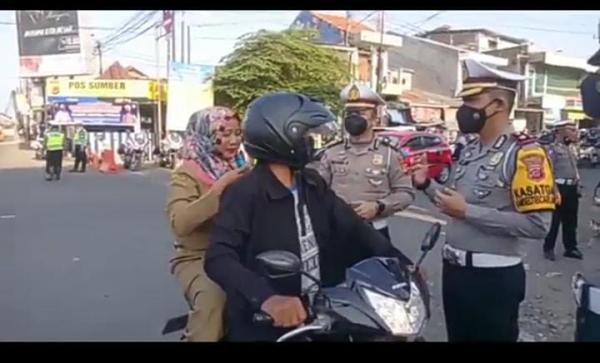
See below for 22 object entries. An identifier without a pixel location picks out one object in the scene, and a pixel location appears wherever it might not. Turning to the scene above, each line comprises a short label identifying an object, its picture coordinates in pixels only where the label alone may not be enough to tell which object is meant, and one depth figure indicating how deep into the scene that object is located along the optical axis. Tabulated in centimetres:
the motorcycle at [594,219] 770
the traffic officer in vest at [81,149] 2042
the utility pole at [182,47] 2647
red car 1576
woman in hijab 245
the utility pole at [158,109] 2669
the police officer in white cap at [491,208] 255
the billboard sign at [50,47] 3484
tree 2234
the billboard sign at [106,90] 2748
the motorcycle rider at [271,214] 191
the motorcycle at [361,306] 175
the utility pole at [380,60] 2963
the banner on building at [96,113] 2558
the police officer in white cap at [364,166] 380
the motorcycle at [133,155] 2181
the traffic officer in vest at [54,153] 1688
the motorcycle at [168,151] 2156
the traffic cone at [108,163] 2119
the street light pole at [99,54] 3678
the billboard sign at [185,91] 2312
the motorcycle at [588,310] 203
